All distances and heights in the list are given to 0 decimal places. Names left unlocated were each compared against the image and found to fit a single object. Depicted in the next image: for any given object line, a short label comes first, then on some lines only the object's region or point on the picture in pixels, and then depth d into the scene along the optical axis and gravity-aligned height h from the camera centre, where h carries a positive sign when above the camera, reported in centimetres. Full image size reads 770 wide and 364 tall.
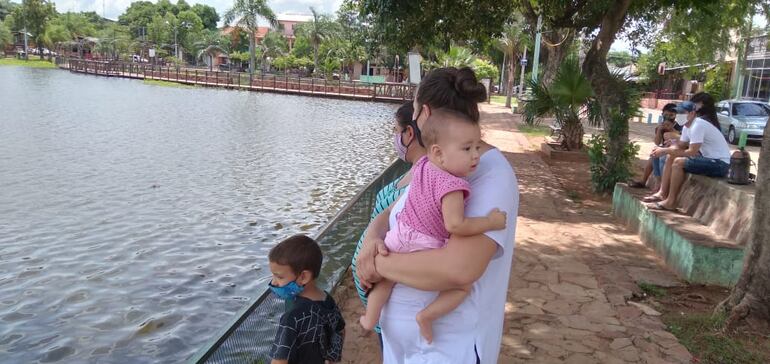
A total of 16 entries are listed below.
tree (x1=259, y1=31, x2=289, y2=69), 7875 +295
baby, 172 -34
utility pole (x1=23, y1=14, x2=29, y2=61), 7862 +133
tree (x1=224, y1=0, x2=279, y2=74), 6357 +556
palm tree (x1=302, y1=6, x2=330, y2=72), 6625 +446
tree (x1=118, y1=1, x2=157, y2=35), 9962 +795
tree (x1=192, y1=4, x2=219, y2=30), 11438 +952
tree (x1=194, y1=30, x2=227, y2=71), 8431 +310
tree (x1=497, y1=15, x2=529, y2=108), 3714 +242
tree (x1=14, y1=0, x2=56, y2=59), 8262 +541
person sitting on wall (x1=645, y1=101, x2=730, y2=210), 693 -75
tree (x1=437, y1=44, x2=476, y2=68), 3753 +140
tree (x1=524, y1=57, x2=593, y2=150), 1269 -32
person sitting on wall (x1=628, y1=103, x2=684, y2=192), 823 -69
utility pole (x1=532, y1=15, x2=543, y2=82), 2581 +123
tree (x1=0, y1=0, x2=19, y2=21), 11403 +896
